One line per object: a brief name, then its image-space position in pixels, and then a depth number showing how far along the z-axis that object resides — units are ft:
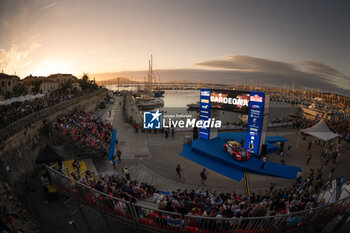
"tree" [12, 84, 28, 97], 139.76
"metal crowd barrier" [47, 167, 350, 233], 18.95
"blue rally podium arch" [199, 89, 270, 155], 54.13
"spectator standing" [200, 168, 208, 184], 43.13
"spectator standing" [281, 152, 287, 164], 54.80
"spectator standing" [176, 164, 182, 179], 45.73
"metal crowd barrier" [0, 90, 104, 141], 40.07
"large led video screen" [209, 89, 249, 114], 57.97
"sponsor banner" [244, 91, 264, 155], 53.98
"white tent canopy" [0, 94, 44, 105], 67.74
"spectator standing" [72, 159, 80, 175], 40.26
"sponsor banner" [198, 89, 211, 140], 68.93
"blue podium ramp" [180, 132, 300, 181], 48.70
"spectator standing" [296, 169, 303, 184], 42.41
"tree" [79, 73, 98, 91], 222.67
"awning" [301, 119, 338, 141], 60.75
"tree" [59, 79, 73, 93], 184.64
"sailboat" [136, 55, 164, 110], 241.88
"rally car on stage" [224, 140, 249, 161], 53.11
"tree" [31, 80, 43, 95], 161.66
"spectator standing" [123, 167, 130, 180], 42.22
